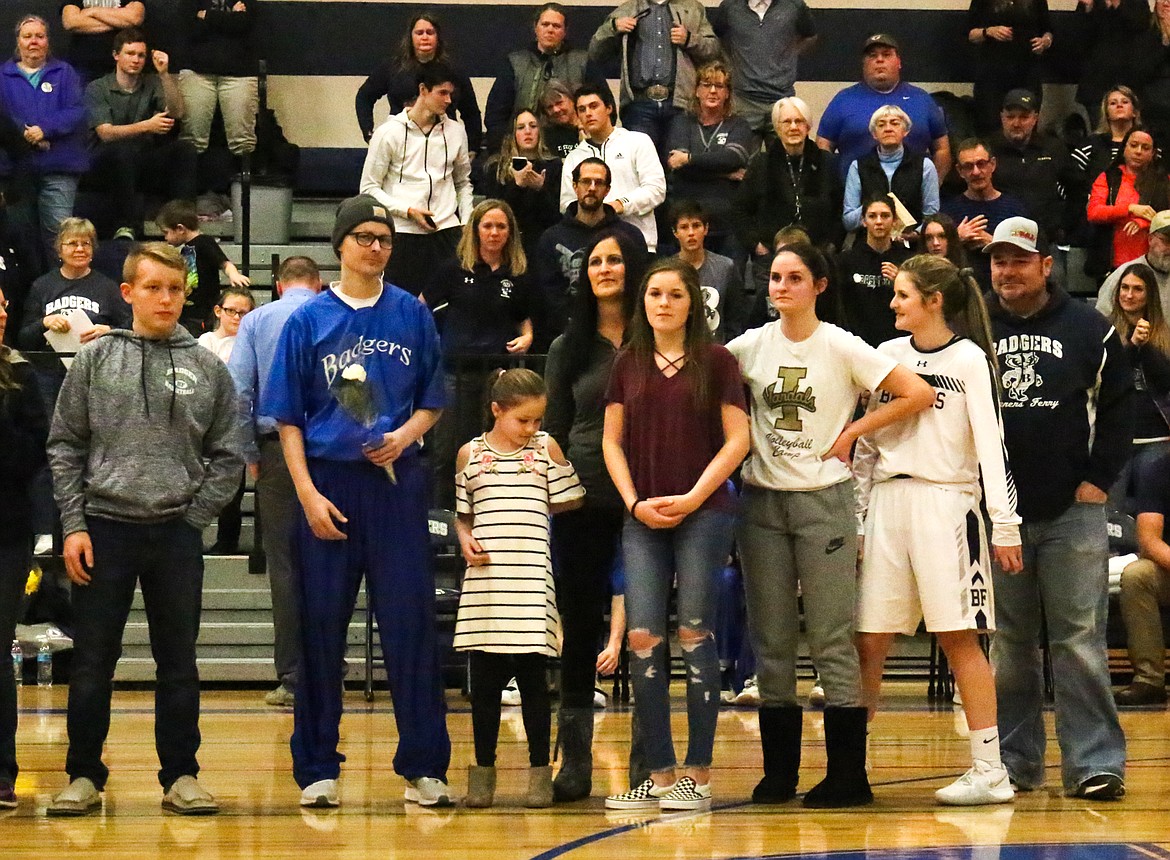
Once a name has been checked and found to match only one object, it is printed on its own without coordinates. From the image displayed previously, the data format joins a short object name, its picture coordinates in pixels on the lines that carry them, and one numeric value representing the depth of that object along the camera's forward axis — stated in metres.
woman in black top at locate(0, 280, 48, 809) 11.84
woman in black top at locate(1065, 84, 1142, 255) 24.31
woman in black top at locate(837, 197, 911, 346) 20.16
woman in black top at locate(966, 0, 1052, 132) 26.09
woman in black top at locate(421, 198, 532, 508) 19.58
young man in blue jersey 11.80
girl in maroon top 11.59
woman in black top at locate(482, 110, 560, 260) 21.87
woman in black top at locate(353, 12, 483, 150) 23.06
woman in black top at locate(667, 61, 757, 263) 23.02
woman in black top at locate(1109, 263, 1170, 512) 17.28
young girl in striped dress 11.93
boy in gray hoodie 11.54
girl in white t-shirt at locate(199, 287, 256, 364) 18.67
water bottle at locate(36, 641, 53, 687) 18.53
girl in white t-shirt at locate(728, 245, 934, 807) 11.77
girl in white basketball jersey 11.80
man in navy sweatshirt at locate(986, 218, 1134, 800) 12.30
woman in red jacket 23.37
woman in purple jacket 23.09
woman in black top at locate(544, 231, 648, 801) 12.09
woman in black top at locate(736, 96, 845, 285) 21.70
